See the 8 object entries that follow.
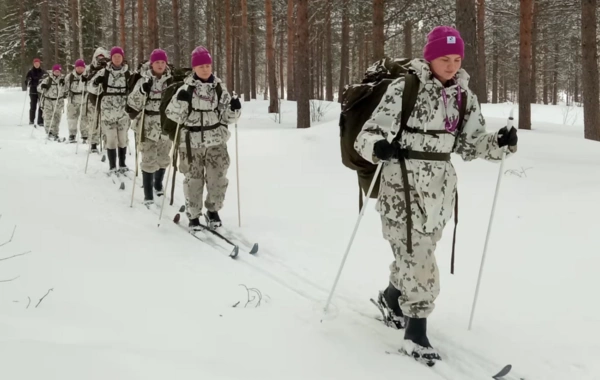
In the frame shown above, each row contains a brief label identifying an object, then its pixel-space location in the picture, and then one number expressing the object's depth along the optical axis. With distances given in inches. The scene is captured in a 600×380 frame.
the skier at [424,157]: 135.0
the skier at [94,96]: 413.1
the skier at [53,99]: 604.7
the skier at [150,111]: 317.7
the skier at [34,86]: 713.6
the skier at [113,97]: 377.7
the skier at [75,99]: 541.6
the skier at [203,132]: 250.5
